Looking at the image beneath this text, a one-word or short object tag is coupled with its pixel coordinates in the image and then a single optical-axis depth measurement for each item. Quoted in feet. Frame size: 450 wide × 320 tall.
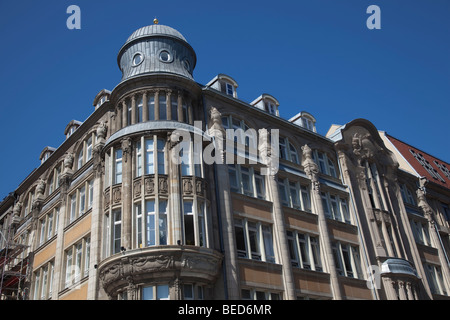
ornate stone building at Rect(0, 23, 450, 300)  81.82
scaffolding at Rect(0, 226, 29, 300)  111.65
